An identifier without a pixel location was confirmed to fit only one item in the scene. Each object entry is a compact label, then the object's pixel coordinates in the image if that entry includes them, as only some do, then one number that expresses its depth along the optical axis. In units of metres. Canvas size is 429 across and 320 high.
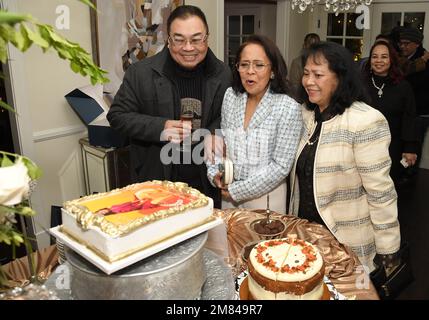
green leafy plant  0.62
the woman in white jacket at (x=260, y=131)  1.85
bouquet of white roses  0.63
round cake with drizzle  1.11
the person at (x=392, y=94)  3.14
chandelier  3.64
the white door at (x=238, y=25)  5.87
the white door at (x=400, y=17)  5.12
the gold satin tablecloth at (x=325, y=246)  1.26
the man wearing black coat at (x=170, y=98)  2.08
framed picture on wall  3.12
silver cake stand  0.87
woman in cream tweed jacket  1.77
